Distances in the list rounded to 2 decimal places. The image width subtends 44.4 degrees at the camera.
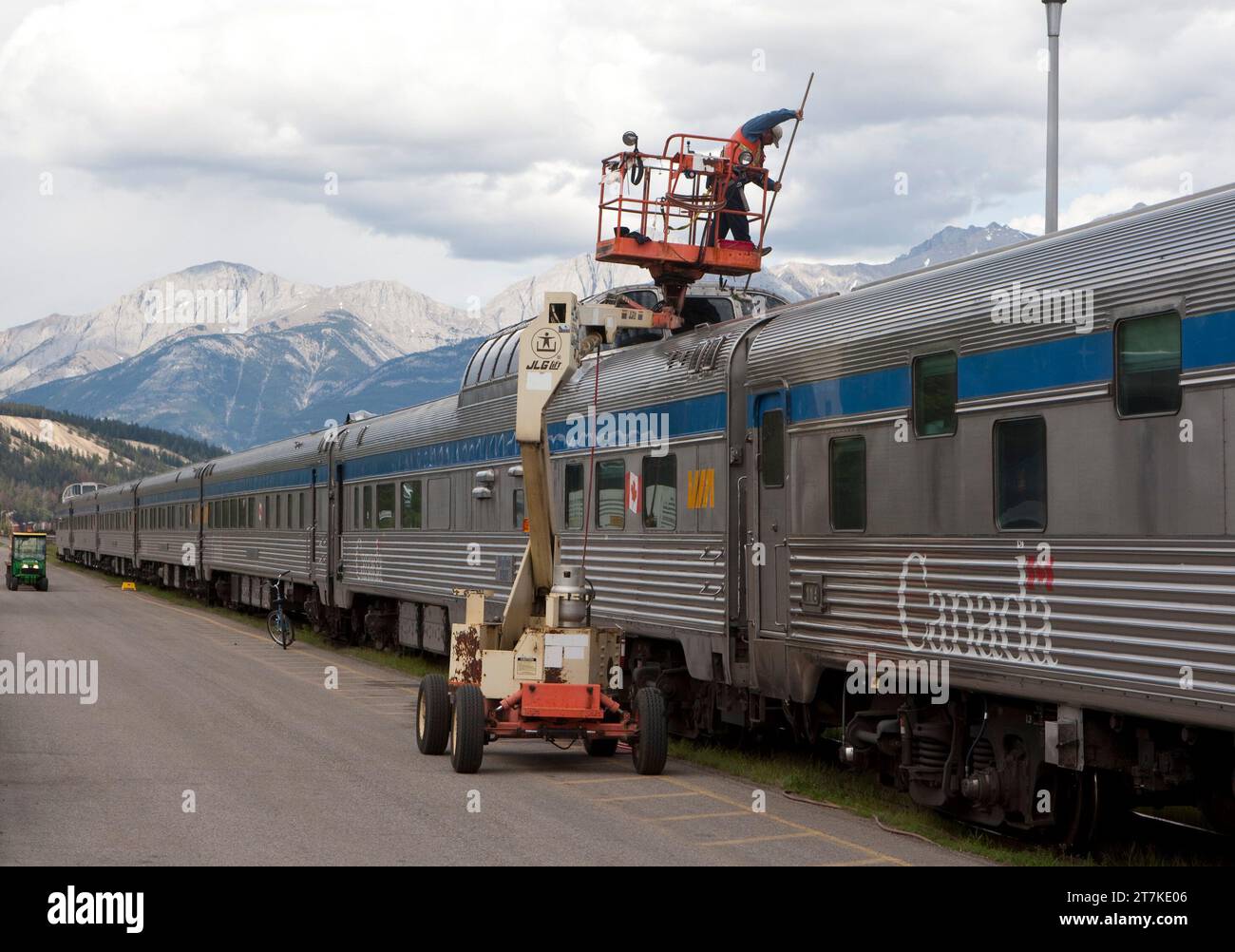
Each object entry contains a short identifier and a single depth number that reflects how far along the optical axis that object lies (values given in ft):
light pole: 53.62
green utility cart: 176.24
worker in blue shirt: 65.62
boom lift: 42.80
